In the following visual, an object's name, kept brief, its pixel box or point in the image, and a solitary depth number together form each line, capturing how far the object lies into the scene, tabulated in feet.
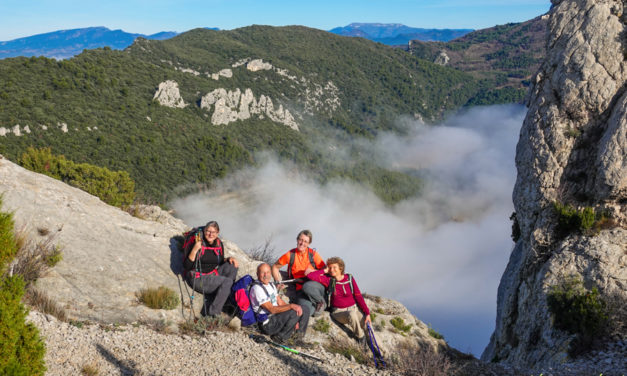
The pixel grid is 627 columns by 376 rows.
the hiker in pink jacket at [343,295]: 23.41
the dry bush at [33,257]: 18.42
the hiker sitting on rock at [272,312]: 20.88
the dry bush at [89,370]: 14.26
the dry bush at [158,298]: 20.78
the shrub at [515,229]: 50.16
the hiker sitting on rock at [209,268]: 22.02
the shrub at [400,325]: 28.12
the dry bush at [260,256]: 35.06
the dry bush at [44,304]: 17.01
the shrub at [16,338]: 10.71
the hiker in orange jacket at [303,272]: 23.47
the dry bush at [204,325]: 19.53
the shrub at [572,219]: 33.40
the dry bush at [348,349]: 21.29
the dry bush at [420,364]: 19.35
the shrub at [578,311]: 26.53
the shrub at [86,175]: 37.96
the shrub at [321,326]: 23.26
